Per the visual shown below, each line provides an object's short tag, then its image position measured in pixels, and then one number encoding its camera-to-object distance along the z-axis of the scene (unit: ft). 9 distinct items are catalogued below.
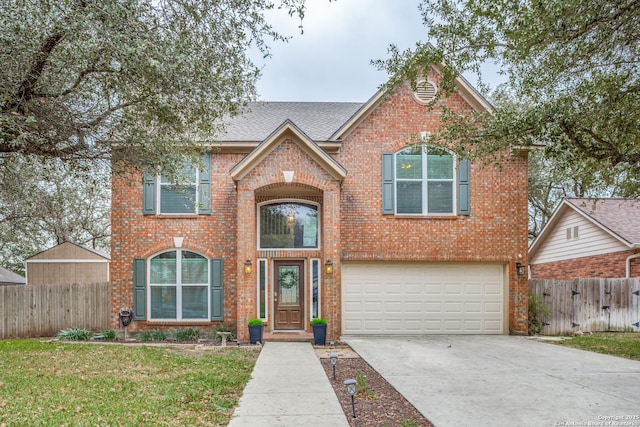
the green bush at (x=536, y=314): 42.52
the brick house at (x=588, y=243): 48.60
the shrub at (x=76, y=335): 39.99
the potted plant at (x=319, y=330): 35.94
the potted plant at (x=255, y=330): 36.29
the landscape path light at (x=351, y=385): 16.49
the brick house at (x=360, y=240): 40.78
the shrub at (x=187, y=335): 39.24
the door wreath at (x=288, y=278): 41.27
